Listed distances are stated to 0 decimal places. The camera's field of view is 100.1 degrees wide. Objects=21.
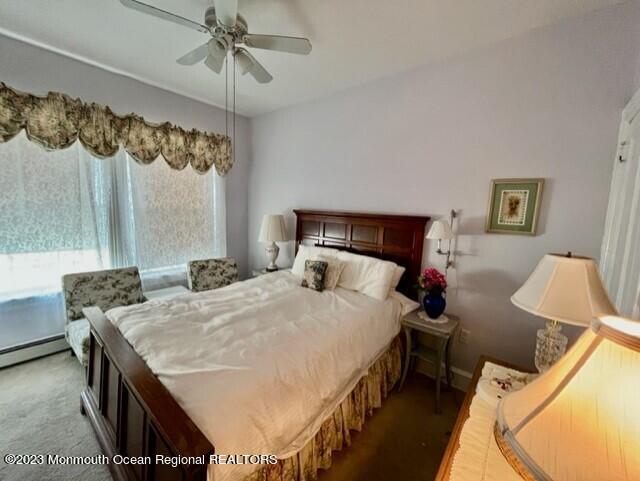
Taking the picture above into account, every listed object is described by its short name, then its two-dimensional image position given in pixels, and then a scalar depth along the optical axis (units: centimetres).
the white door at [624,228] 123
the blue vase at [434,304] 214
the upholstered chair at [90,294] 221
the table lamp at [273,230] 338
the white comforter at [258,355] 112
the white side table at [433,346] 202
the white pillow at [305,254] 290
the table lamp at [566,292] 99
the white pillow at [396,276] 245
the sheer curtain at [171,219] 307
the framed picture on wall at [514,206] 197
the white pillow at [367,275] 236
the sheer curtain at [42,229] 235
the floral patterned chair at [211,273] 322
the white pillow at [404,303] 233
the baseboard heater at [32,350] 240
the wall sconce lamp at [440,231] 215
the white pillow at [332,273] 259
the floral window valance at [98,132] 220
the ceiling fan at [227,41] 150
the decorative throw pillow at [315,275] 254
